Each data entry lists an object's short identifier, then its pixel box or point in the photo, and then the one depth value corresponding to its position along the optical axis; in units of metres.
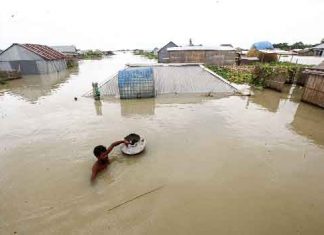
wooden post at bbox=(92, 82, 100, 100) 17.95
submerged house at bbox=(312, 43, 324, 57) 51.64
